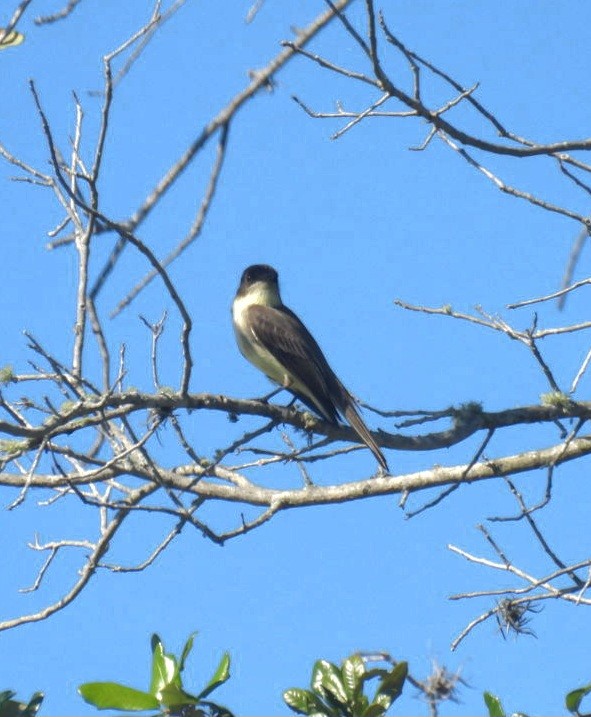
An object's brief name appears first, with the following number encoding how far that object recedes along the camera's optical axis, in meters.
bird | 14.49
